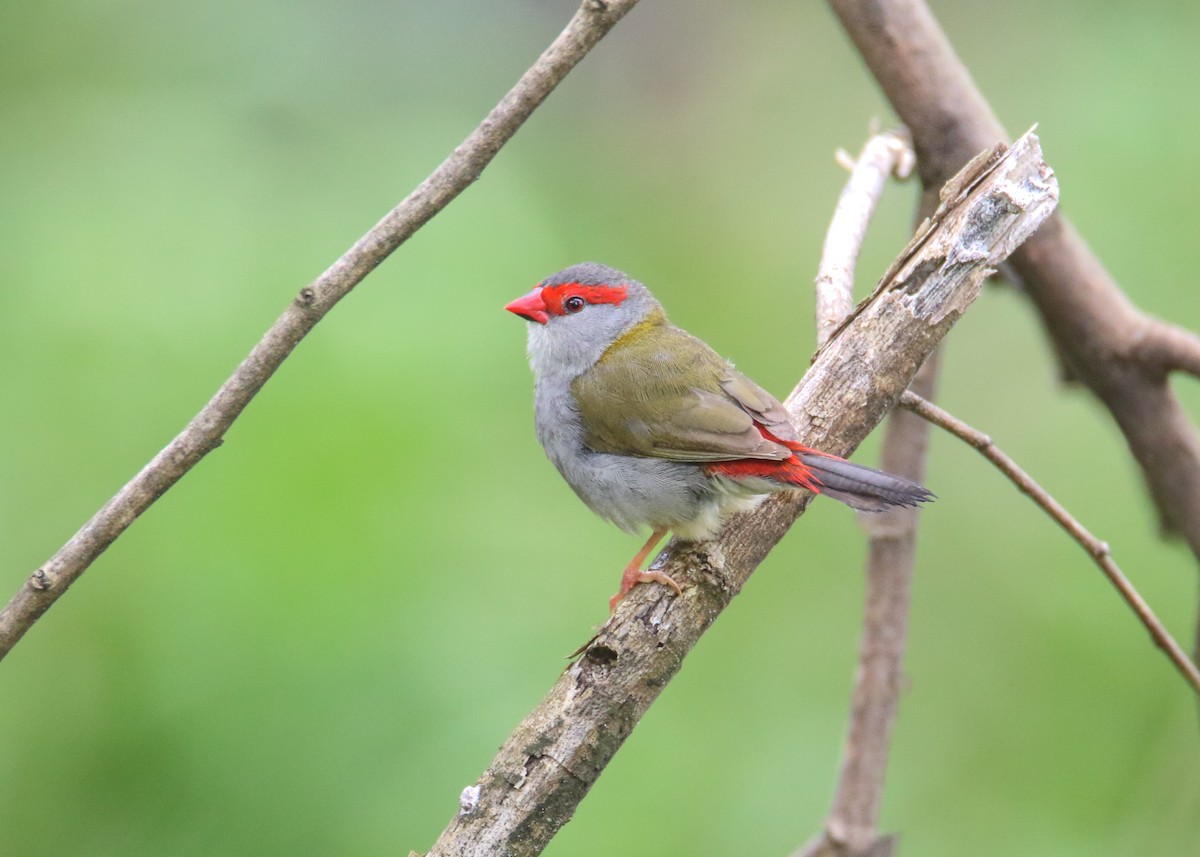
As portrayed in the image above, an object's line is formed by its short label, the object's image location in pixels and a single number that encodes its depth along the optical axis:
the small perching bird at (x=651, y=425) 4.63
